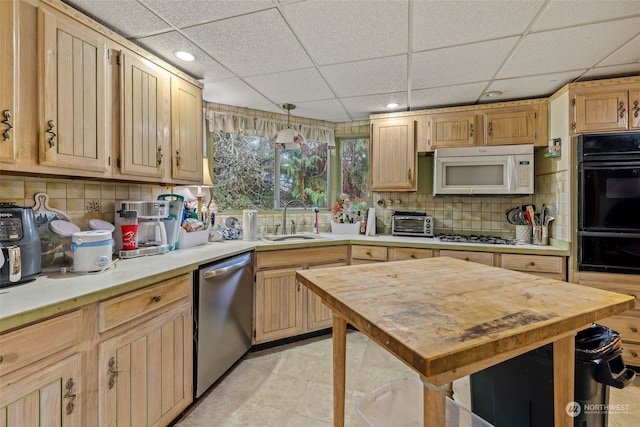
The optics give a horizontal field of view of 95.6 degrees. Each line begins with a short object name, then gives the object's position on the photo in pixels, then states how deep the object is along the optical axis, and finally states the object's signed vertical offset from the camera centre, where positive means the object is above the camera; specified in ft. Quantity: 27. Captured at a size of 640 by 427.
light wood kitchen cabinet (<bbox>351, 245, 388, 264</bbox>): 9.05 -1.30
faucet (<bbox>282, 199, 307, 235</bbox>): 10.15 -0.20
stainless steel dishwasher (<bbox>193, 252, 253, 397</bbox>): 5.94 -2.37
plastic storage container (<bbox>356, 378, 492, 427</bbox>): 4.29 -3.05
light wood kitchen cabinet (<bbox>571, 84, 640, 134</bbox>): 7.09 +2.61
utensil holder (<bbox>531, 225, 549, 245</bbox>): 8.50 -0.66
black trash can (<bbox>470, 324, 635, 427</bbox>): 3.93 -2.43
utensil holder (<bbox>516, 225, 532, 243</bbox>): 8.91 -0.63
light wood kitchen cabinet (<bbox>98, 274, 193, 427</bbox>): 4.02 -2.28
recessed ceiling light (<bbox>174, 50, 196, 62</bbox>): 6.30 +3.47
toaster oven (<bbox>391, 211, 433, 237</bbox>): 9.98 -0.40
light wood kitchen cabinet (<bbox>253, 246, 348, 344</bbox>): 7.97 -2.44
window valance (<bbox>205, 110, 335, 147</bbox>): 9.38 +3.02
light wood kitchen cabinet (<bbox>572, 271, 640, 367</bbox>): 6.91 -2.61
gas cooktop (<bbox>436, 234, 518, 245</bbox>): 8.67 -0.85
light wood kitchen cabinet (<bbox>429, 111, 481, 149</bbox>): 9.25 +2.70
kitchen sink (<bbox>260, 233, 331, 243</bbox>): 9.38 -0.83
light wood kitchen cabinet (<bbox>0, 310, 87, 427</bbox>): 3.01 -1.84
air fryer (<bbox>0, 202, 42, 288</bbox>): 3.82 -0.46
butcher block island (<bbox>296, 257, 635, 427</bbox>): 2.30 -1.01
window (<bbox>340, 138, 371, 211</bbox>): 11.63 +1.65
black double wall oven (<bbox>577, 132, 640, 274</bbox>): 6.95 +0.24
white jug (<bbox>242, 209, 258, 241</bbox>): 8.68 -0.35
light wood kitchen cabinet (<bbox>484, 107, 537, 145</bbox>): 8.73 +2.65
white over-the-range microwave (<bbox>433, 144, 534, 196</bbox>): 8.74 +1.33
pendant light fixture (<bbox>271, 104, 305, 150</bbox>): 9.12 +2.42
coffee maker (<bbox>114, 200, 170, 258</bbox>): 5.94 -0.31
